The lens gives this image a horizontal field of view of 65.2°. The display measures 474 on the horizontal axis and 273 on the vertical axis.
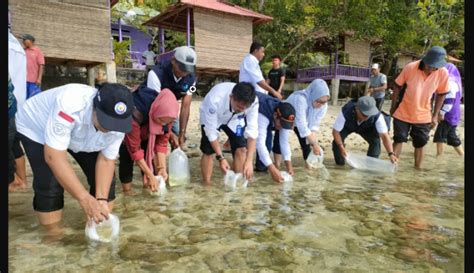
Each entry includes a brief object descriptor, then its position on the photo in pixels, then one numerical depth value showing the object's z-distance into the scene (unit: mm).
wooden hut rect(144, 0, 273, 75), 12102
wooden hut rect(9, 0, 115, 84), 8867
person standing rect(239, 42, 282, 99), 5539
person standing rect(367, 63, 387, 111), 8375
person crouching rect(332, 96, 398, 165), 4637
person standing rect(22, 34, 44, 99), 5672
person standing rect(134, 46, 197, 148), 3617
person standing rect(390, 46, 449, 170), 4730
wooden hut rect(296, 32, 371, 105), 16234
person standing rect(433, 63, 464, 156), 5406
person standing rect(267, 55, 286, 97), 7277
